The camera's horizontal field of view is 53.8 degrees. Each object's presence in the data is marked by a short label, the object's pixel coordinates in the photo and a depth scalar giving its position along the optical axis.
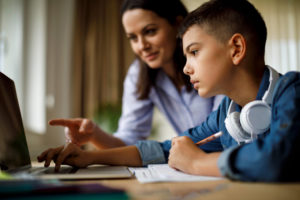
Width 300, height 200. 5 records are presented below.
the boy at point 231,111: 0.58
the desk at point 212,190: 0.44
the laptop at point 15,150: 0.75
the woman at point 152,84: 1.51
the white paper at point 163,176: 0.61
